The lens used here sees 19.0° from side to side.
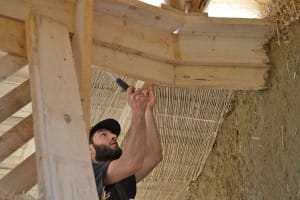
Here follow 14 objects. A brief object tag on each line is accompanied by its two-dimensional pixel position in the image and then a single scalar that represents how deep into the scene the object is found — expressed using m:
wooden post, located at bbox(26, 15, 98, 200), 2.08
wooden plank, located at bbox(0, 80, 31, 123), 3.14
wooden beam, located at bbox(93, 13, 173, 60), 3.73
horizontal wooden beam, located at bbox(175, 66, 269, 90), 4.11
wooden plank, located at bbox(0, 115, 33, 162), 3.18
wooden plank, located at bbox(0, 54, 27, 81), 3.19
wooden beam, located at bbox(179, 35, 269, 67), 4.08
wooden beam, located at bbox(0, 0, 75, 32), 3.18
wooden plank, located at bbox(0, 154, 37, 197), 2.93
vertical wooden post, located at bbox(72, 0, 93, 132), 3.01
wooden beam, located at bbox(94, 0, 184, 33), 3.67
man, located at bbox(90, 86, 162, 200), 3.26
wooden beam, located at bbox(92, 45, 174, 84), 3.77
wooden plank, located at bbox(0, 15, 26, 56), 3.13
